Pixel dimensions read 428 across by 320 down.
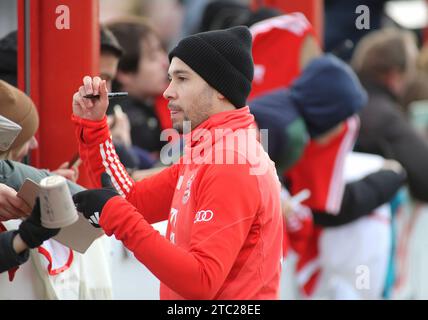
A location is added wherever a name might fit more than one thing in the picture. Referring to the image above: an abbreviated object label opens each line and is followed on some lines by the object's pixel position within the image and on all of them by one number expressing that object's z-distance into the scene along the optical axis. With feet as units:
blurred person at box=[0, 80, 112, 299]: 22.84
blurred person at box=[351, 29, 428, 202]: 42.45
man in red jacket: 19.35
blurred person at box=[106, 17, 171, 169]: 33.73
